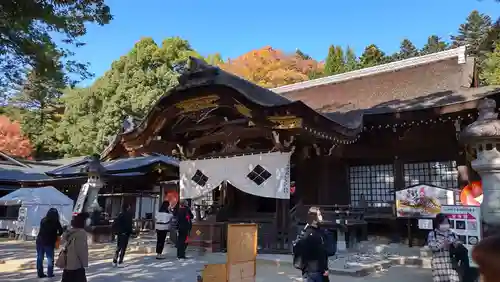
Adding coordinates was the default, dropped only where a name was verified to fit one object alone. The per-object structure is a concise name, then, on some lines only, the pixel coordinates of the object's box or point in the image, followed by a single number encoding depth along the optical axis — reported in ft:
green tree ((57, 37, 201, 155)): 87.35
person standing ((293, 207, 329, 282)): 14.93
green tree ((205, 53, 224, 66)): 129.90
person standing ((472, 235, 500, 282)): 4.39
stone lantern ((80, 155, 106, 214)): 46.70
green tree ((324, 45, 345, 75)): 114.76
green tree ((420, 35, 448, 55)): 132.27
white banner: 33.01
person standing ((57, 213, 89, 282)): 17.24
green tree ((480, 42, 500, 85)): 75.56
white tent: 55.26
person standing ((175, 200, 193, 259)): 31.30
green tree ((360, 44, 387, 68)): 117.80
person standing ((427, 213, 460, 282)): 15.21
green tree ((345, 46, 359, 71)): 116.06
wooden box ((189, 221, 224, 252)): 35.37
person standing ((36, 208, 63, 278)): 25.08
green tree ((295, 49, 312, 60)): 148.76
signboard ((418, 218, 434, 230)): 27.53
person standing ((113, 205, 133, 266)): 28.91
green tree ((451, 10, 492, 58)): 132.80
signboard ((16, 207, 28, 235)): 55.36
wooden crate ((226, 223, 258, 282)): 16.30
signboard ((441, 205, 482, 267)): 20.62
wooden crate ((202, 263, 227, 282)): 15.24
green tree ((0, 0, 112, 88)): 20.97
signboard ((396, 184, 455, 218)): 31.19
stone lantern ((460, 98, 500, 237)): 20.43
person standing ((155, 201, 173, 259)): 33.09
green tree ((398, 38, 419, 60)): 131.85
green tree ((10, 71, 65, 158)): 114.04
